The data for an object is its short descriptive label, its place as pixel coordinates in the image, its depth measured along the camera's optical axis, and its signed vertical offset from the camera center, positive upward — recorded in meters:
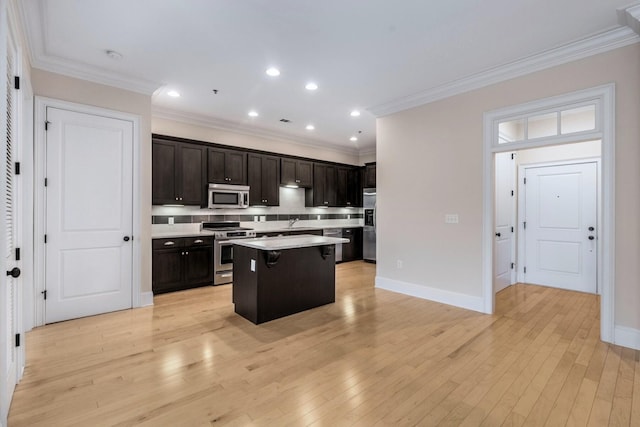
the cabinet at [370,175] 7.58 +0.99
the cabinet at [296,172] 6.57 +0.93
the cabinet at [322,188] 7.20 +0.64
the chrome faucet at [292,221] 7.06 -0.15
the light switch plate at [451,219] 4.15 -0.07
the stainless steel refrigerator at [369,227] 7.36 -0.30
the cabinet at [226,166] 5.48 +0.90
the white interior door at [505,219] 4.88 -0.08
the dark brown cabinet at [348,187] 7.72 +0.70
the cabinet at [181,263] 4.64 -0.77
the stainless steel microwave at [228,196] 5.48 +0.34
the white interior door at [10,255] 1.69 -0.27
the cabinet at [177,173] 4.88 +0.70
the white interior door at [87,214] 3.50 +0.01
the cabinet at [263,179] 6.05 +0.72
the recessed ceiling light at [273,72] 3.65 +1.74
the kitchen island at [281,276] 3.47 -0.75
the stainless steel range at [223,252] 5.21 -0.65
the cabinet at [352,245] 7.44 -0.77
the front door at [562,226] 4.73 -0.20
